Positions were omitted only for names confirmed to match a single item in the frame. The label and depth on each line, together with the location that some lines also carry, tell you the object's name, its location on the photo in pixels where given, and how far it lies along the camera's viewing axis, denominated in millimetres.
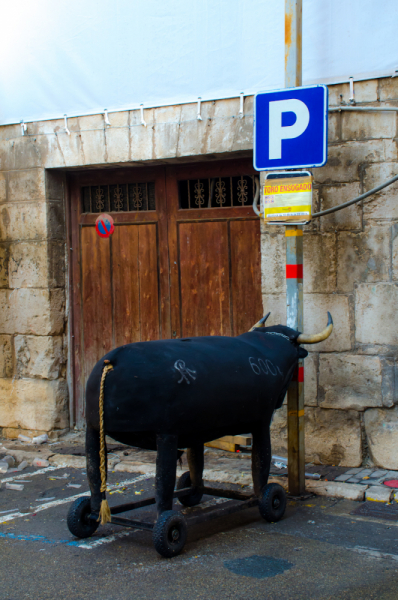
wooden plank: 4906
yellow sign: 4766
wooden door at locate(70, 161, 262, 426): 6316
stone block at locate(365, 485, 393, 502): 4847
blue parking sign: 4691
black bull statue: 3850
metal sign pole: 4914
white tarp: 5461
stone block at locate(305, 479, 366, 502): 4957
